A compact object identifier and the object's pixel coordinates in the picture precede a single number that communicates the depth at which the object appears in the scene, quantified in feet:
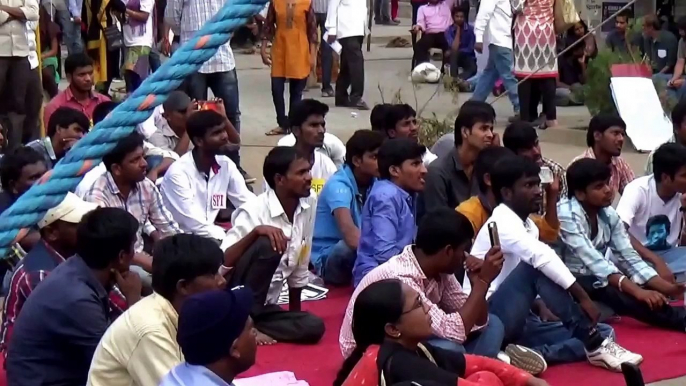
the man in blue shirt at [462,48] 44.57
